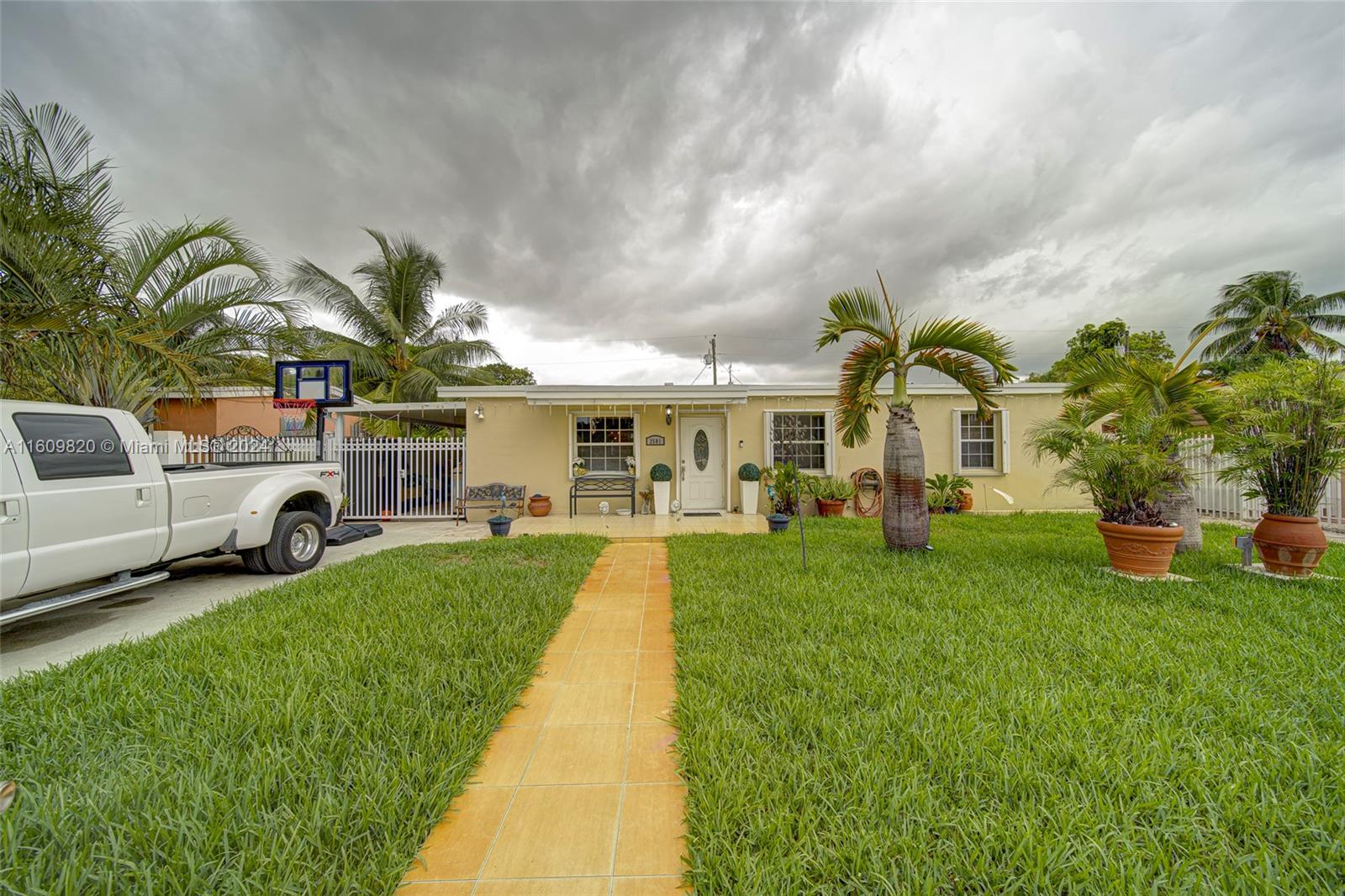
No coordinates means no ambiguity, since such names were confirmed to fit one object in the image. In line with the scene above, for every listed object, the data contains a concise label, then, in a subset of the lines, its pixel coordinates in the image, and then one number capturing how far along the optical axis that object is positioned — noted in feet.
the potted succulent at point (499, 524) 23.90
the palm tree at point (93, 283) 15.81
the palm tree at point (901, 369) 18.02
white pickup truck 10.51
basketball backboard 23.27
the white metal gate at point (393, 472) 31.30
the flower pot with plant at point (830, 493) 29.55
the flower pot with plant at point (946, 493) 30.04
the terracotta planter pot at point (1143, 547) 14.40
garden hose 30.92
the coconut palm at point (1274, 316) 54.75
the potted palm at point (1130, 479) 14.61
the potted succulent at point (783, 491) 28.81
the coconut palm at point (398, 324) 41.70
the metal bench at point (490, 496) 30.35
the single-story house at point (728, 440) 31.30
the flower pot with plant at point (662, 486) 30.07
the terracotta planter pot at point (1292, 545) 14.42
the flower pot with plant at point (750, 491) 30.58
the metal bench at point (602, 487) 30.91
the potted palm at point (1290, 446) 14.49
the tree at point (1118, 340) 69.36
